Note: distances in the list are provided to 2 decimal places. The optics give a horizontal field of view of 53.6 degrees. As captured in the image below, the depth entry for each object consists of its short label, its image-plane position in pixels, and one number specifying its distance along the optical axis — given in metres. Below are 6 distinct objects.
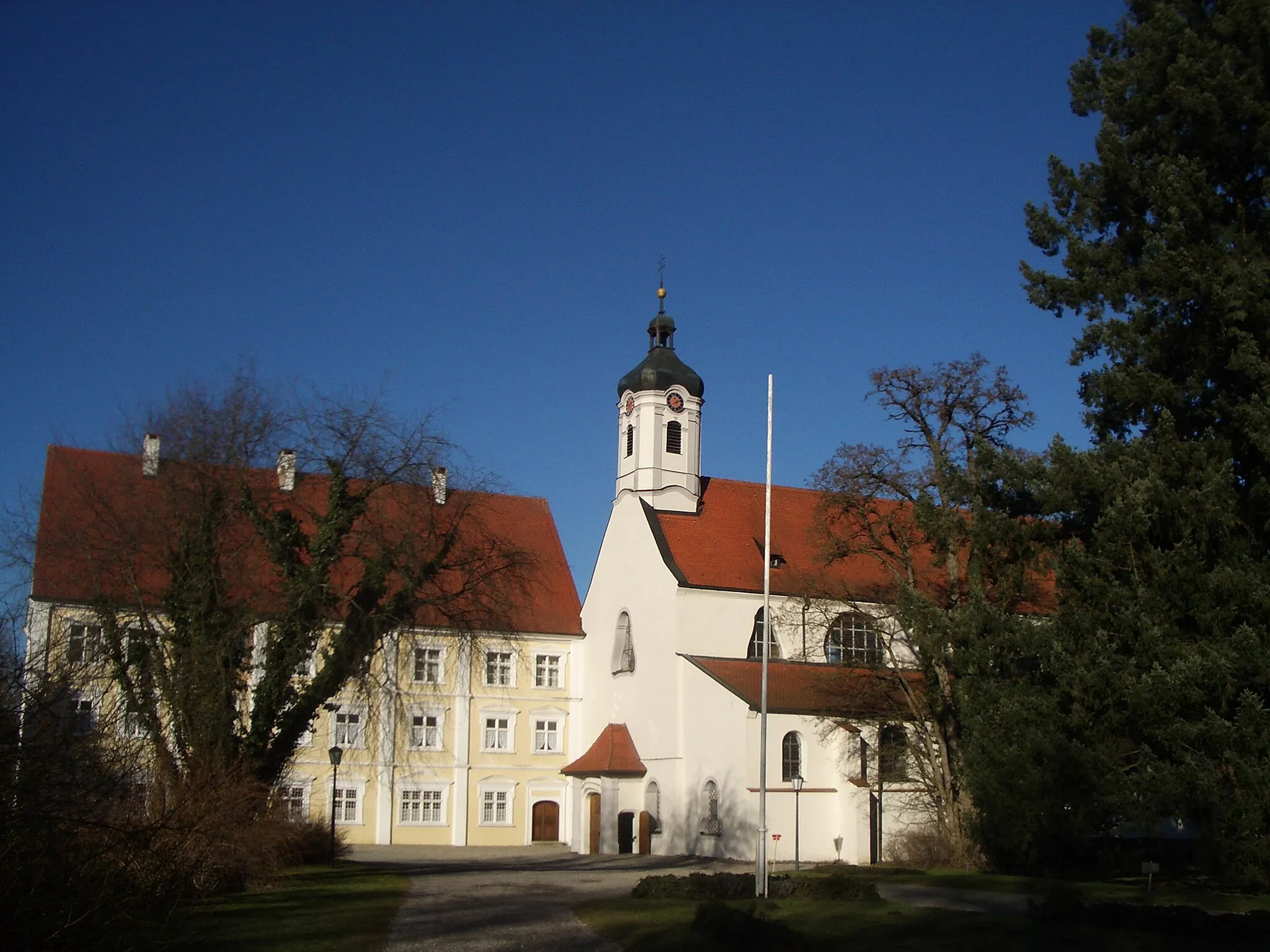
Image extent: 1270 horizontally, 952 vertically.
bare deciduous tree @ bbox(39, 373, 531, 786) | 25.03
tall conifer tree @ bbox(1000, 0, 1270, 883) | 20.22
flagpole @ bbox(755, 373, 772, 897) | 21.03
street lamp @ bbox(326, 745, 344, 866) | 30.80
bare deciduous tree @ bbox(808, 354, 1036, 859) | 25.08
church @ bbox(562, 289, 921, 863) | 34.94
